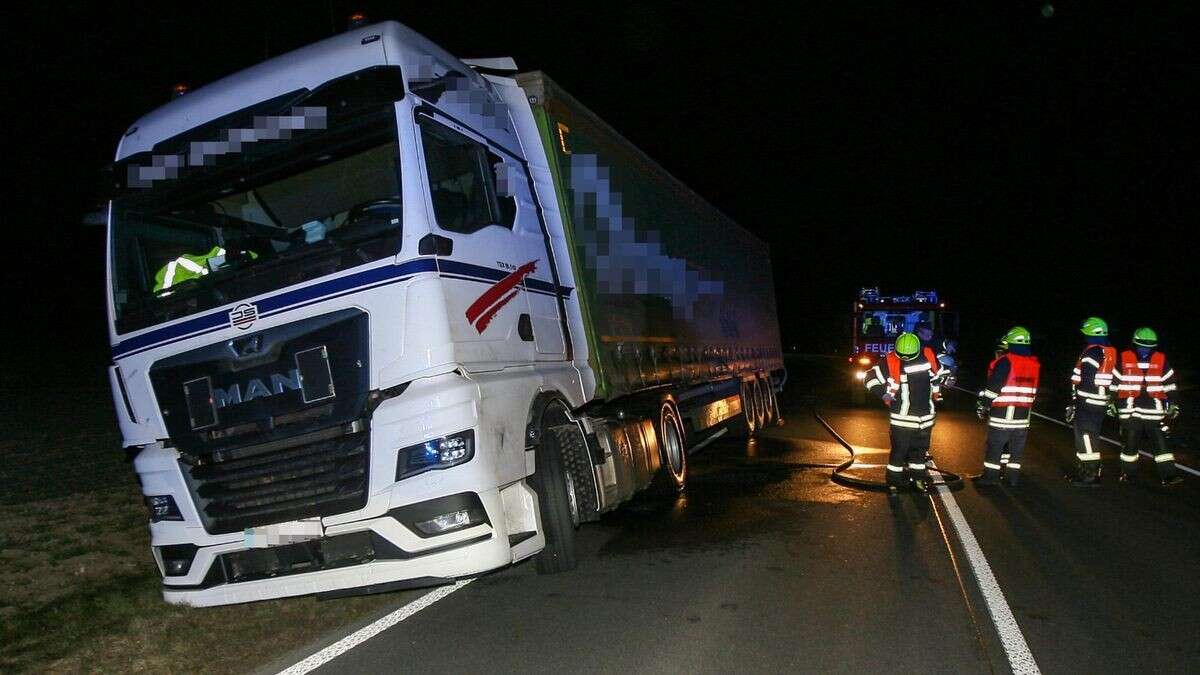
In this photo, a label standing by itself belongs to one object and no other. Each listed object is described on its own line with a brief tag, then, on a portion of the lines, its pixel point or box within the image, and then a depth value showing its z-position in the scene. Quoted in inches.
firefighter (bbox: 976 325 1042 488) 372.9
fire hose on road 372.2
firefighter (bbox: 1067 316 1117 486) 382.3
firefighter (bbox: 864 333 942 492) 359.3
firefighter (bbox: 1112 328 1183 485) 384.8
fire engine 859.4
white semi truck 192.5
